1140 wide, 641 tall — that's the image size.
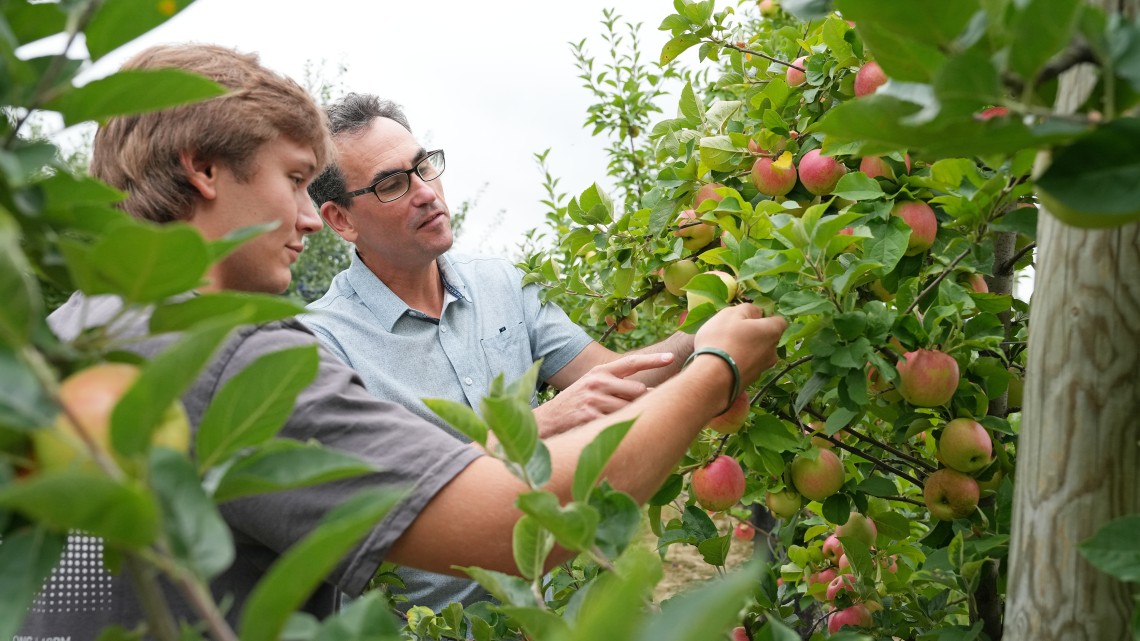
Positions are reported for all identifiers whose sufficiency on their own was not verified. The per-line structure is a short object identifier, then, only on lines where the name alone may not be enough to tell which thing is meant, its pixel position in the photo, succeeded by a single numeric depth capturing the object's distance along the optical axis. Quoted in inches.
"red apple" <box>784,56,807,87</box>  72.1
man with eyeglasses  103.1
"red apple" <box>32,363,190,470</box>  18.2
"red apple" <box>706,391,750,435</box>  59.9
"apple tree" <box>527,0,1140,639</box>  21.5
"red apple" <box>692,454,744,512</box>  66.2
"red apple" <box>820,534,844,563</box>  81.9
